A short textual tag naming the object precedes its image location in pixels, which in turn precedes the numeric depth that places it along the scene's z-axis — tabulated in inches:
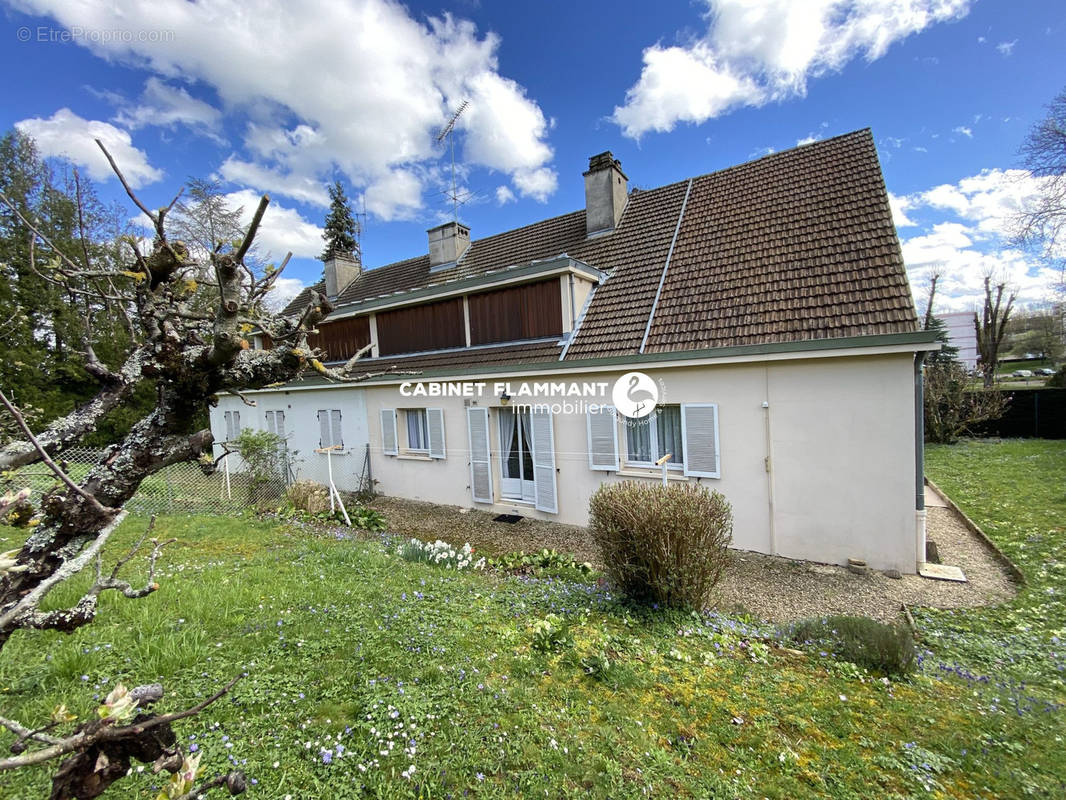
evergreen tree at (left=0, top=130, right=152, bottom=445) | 579.8
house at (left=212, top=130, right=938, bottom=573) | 246.1
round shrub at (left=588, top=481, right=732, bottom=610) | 182.2
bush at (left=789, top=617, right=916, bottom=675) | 151.8
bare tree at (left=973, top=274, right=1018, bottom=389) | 1105.4
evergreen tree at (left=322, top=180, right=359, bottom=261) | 1043.3
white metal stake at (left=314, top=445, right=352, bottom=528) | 357.1
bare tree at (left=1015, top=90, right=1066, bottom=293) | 593.9
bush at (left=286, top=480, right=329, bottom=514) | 403.2
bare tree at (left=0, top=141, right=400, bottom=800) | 57.4
